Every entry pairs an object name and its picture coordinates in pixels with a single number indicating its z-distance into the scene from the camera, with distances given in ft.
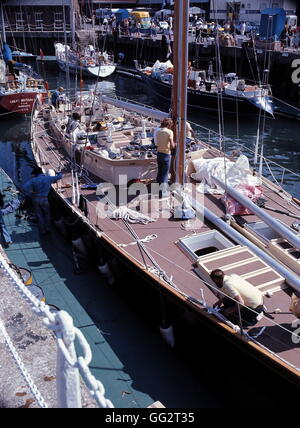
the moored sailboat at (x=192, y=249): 20.72
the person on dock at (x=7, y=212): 37.24
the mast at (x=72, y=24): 77.19
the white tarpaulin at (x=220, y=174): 32.96
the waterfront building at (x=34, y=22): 164.14
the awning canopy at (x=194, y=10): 155.40
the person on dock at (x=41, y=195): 36.96
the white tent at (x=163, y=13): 171.83
